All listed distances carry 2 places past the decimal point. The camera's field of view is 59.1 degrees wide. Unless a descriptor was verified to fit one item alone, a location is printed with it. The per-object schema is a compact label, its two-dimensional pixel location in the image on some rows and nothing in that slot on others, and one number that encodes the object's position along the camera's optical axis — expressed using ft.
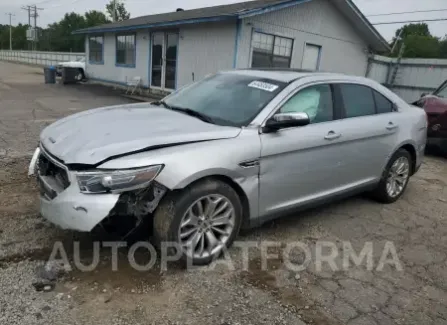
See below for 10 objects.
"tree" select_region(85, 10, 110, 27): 236.43
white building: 40.93
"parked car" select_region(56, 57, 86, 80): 71.92
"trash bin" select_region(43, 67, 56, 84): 65.98
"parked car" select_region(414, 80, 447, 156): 25.79
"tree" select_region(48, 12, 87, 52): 225.50
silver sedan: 9.29
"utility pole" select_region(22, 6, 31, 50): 246.10
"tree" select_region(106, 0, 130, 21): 217.89
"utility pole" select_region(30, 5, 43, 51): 244.01
